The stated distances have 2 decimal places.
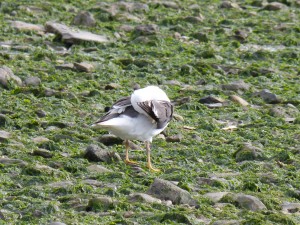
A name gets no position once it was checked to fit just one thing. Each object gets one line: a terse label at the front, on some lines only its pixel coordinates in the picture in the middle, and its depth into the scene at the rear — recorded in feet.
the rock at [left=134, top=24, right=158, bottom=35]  86.22
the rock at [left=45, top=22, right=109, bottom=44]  81.00
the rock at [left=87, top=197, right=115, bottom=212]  44.24
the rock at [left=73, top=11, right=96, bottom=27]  86.94
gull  52.37
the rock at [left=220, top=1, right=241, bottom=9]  101.30
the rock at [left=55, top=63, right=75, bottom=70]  73.67
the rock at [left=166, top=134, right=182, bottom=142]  59.36
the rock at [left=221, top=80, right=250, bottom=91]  72.38
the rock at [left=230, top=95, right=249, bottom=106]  68.85
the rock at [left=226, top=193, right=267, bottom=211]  46.06
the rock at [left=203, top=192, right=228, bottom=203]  47.39
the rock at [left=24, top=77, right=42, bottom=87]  68.85
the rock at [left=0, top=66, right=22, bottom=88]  67.10
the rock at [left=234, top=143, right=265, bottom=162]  55.88
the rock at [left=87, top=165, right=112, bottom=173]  51.42
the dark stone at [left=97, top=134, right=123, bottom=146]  57.36
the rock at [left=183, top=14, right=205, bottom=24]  92.41
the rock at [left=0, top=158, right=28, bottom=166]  50.65
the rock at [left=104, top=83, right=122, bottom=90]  70.13
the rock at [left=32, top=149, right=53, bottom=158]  53.16
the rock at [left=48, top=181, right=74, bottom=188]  47.70
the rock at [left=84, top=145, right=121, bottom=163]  53.31
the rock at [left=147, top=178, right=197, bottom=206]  45.98
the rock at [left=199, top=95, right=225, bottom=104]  68.74
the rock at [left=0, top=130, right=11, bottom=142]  55.26
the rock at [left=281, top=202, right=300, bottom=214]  46.54
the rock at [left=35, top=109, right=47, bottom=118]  62.08
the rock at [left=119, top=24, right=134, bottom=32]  88.02
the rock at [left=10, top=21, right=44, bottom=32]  83.61
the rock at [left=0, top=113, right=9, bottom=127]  58.90
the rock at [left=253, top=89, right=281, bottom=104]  70.03
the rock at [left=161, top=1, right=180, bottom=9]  98.74
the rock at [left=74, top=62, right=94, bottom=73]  73.61
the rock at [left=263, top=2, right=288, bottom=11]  101.65
